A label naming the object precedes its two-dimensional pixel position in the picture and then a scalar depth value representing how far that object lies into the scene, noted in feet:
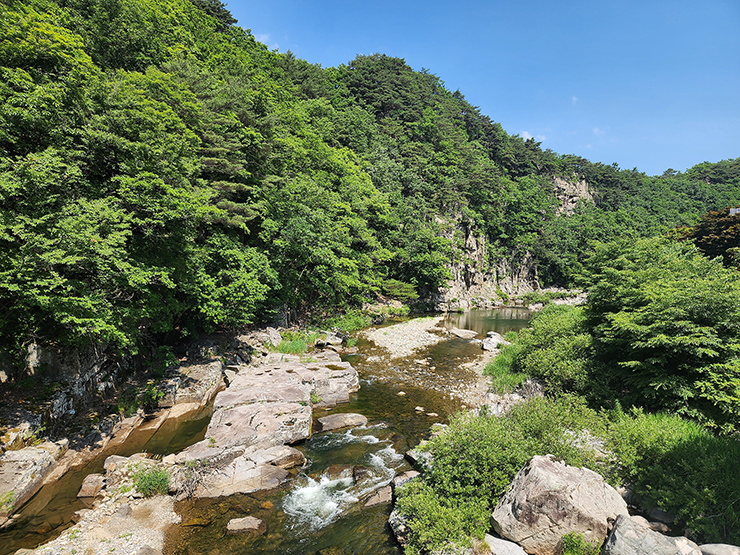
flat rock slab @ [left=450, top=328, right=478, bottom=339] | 86.33
